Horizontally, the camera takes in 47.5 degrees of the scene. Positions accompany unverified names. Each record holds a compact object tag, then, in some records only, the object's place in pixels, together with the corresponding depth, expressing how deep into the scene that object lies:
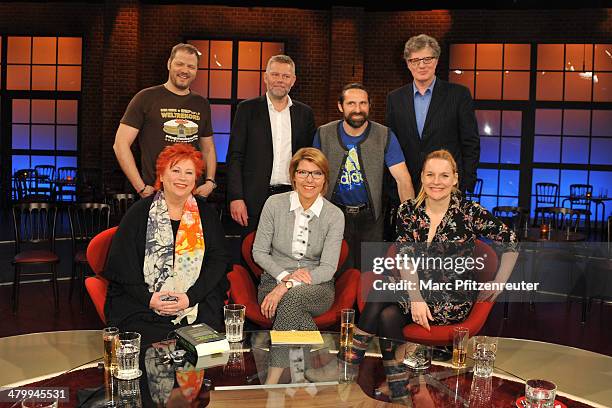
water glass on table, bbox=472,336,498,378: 2.64
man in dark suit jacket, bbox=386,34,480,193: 4.29
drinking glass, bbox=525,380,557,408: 2.26
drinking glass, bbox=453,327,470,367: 2.71
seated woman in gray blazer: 3.81
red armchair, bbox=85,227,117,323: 3.54
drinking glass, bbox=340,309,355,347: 2.94
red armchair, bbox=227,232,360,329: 3.83
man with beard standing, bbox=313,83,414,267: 4.22
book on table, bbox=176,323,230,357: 2.71
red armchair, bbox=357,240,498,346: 3.59
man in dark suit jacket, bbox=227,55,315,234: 4.43
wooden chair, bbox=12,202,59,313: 5.57
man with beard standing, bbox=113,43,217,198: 4.29
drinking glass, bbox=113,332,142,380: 2.50
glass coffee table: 2.38
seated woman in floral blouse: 3.58
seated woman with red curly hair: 3.40
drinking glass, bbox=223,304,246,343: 2.94
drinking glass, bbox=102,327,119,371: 2.52
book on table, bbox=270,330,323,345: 2.95
